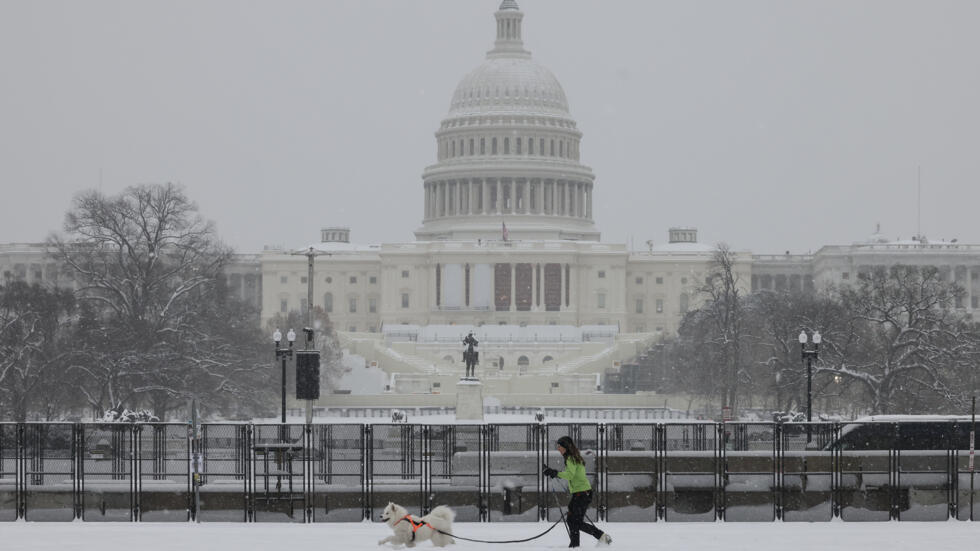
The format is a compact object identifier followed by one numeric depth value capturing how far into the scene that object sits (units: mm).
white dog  28656
